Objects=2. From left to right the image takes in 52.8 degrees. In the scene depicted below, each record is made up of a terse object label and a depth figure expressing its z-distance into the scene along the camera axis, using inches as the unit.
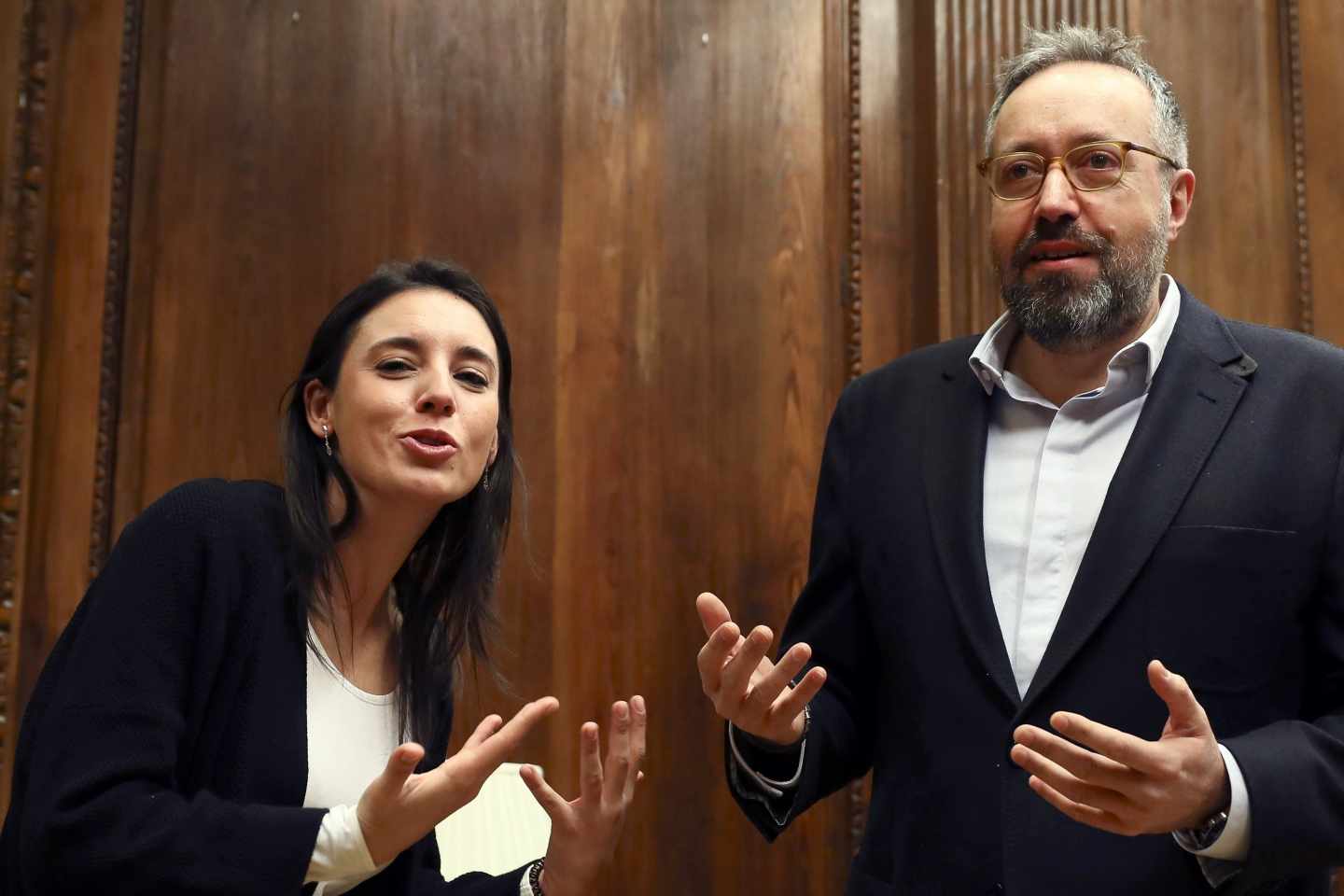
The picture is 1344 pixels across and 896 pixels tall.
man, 63.9
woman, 56.9
